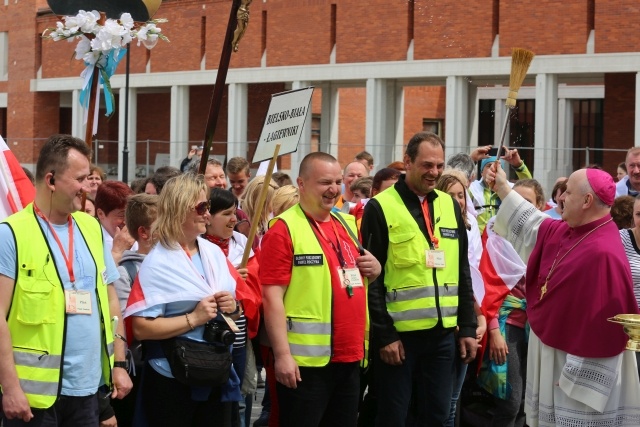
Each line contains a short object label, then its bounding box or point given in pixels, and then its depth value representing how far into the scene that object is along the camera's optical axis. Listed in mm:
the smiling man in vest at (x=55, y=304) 9033
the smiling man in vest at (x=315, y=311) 11354
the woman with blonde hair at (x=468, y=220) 14047
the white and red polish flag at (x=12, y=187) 11611
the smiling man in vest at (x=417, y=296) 12416
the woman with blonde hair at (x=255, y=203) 15042
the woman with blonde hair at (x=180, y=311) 10244
